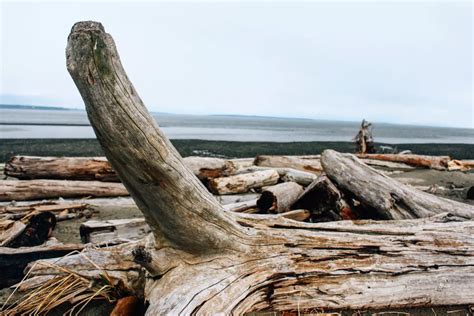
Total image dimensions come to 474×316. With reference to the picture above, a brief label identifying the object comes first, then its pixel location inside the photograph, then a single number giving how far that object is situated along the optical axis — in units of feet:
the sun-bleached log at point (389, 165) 40.19
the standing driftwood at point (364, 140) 54.65
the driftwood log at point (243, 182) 25.07
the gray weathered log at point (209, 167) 25.21
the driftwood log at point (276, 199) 18.43
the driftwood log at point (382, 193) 16.20
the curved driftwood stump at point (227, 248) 7.89
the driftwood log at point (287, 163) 32.58
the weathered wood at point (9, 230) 15.56
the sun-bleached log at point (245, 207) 18.34
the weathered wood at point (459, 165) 39.50
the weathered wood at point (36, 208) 19.10
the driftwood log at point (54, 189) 23.67
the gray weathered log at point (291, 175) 27.03
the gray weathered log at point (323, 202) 17.72
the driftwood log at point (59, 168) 25.35
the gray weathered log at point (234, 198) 23.40
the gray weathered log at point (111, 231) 16.30
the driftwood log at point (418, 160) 39.47
